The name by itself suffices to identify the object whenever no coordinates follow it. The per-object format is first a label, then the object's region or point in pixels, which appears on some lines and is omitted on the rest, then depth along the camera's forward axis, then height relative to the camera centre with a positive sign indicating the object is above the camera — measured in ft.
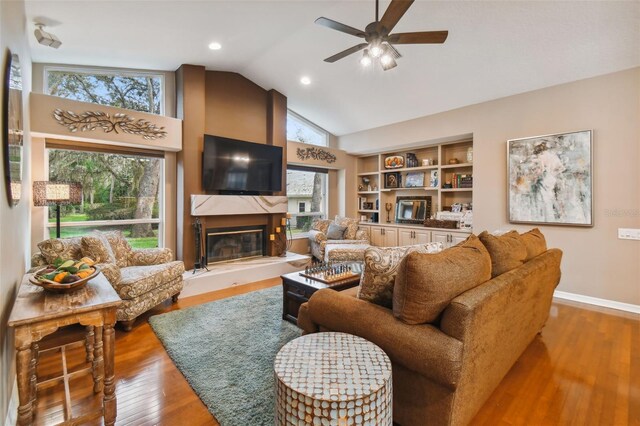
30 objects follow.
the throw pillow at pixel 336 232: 18.97 -1.32
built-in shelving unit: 17.29 +2.21
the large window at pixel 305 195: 20.34 +1.19
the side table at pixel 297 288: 9.57 -2.54
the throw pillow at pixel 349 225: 19.02 -0.87
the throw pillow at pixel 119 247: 11.40 -1.39
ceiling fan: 7.80 +5.04
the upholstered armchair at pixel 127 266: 9.18 -2.08
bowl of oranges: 5.62 -1.31
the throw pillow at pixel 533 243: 7.84 -0.89
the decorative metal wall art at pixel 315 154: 19.16 +3.91
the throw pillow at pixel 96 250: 9.70 -1.25
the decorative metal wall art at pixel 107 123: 11.28 +3.70
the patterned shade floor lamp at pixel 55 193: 9.57 +0.65
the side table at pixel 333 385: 3.91 -2.43
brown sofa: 4.64 -2.30
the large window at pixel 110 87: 12.60 +5.74
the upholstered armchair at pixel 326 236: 18.39 -1.50
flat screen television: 14.87 +2.49
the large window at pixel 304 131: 19.96 +5.76
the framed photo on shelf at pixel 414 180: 18.99 +2.09
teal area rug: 6.14 -3.90
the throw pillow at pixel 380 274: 5.94 -1.27
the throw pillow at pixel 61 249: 8.81 -1.15
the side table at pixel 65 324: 4.69 -1.92
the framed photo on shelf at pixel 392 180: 20.22 +2.20
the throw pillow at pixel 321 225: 19.77 -0.90
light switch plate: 11.22 -0.87
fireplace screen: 15.80 -1.76
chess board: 9.82 -2.25
